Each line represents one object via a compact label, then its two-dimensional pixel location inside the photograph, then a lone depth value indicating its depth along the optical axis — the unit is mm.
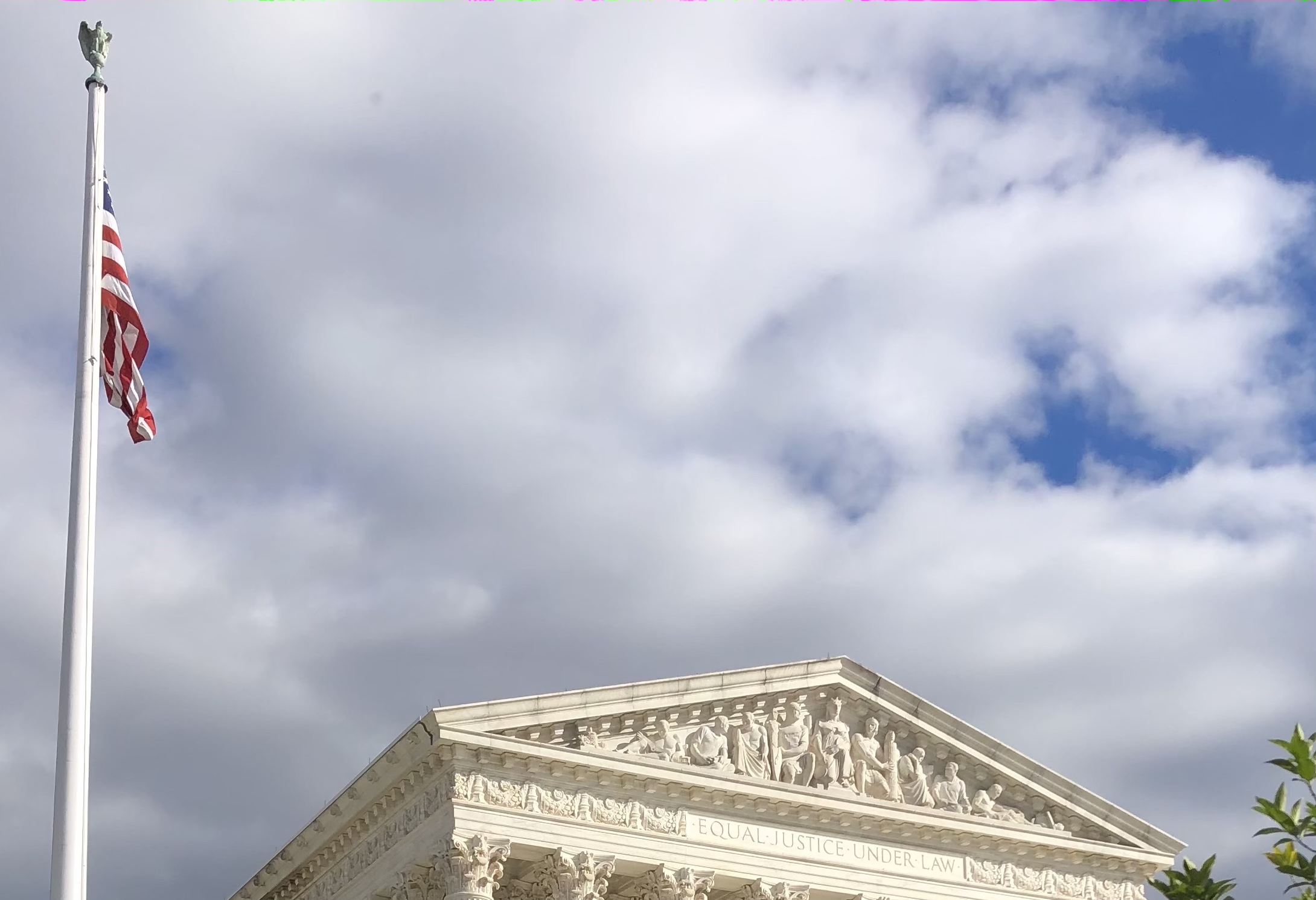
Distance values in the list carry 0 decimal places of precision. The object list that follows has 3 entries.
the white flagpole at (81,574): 17766
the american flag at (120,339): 20516
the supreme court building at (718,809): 36969
